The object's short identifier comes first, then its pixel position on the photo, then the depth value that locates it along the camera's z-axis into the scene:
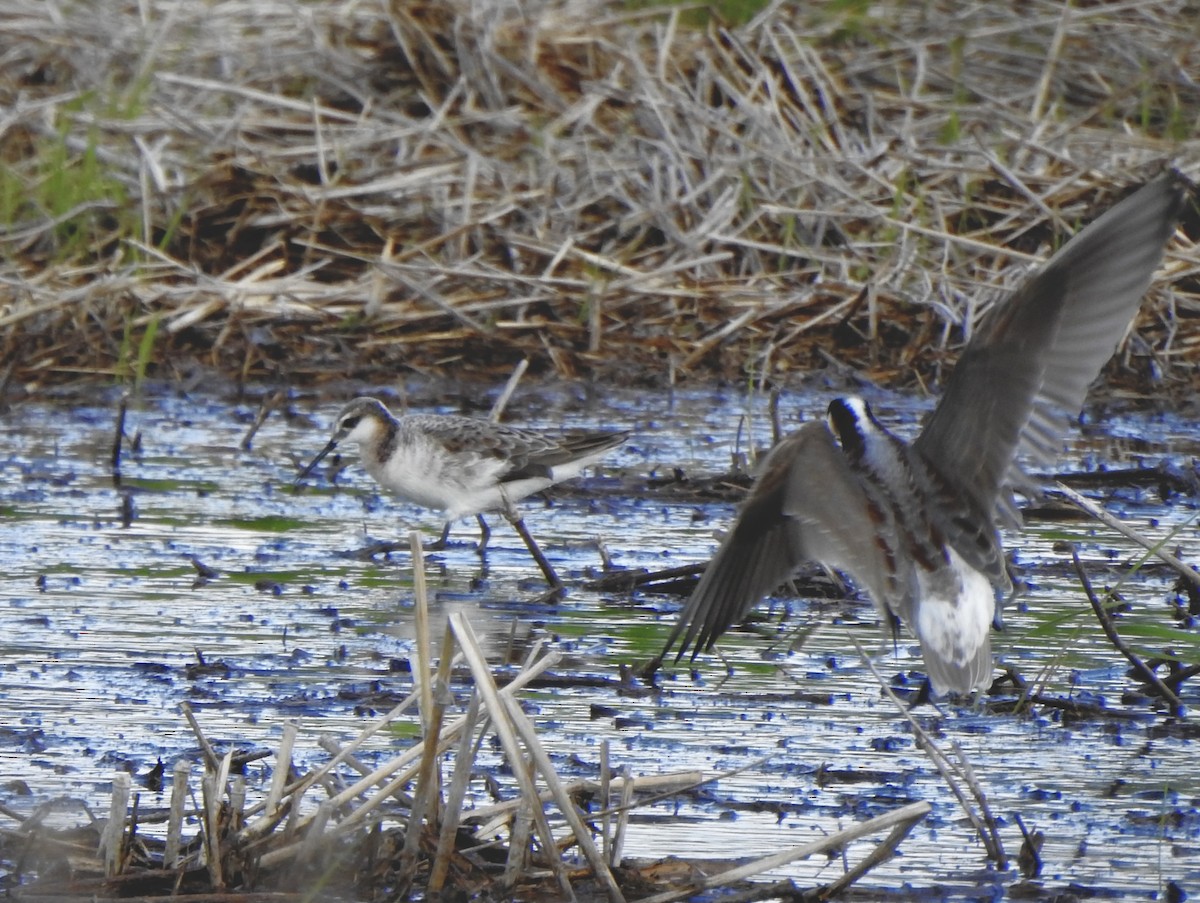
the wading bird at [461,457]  15.11
